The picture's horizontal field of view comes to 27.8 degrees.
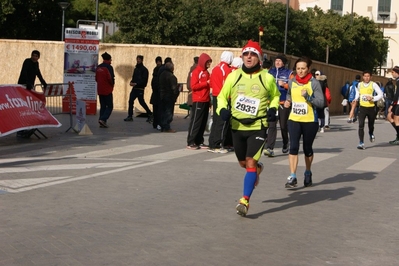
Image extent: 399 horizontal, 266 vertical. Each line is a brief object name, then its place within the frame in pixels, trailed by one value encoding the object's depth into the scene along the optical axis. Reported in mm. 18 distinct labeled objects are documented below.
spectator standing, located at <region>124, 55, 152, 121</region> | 23250
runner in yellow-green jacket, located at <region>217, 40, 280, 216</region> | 8992
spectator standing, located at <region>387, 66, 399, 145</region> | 18859
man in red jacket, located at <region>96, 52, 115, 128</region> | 20219
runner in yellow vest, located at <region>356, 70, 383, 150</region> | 17500
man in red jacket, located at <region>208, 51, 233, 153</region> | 14867
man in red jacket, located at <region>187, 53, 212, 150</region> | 15719
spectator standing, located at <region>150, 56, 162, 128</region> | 20250
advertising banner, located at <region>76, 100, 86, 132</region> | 18344
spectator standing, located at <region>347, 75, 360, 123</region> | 30344
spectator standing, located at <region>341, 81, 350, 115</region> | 37319
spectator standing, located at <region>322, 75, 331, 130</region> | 25016
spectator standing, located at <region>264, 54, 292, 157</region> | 14969
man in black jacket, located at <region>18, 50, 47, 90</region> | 18031
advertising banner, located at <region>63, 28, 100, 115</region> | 23516
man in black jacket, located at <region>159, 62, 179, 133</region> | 18719
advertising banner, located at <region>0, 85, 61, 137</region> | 15594
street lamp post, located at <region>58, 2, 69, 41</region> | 38391
